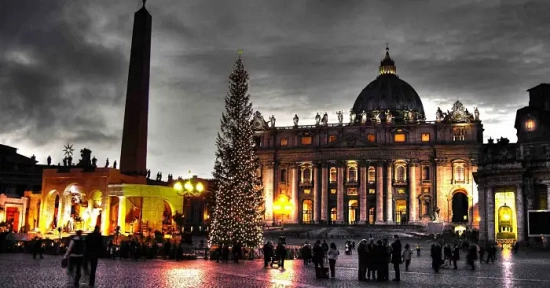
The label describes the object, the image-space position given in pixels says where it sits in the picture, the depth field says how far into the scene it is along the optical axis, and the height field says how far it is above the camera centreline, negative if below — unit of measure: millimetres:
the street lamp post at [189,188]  31531 +2174
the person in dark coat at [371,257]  20859 -565
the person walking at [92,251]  16875 -473
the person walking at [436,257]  25219 -621
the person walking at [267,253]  26953 -665
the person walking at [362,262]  20969 -727
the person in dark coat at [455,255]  27602 -585
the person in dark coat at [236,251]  29878 -691
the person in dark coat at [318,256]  21962 -599
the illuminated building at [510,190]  45625 +3563
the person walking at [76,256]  16094 -576
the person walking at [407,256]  26203 -640
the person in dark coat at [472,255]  27055 -558
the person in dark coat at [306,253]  28492 -663
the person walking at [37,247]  30331 -739
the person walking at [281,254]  26538 -682
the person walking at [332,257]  22016 -629
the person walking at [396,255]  21250 -514
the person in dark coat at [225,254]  30047 -832
